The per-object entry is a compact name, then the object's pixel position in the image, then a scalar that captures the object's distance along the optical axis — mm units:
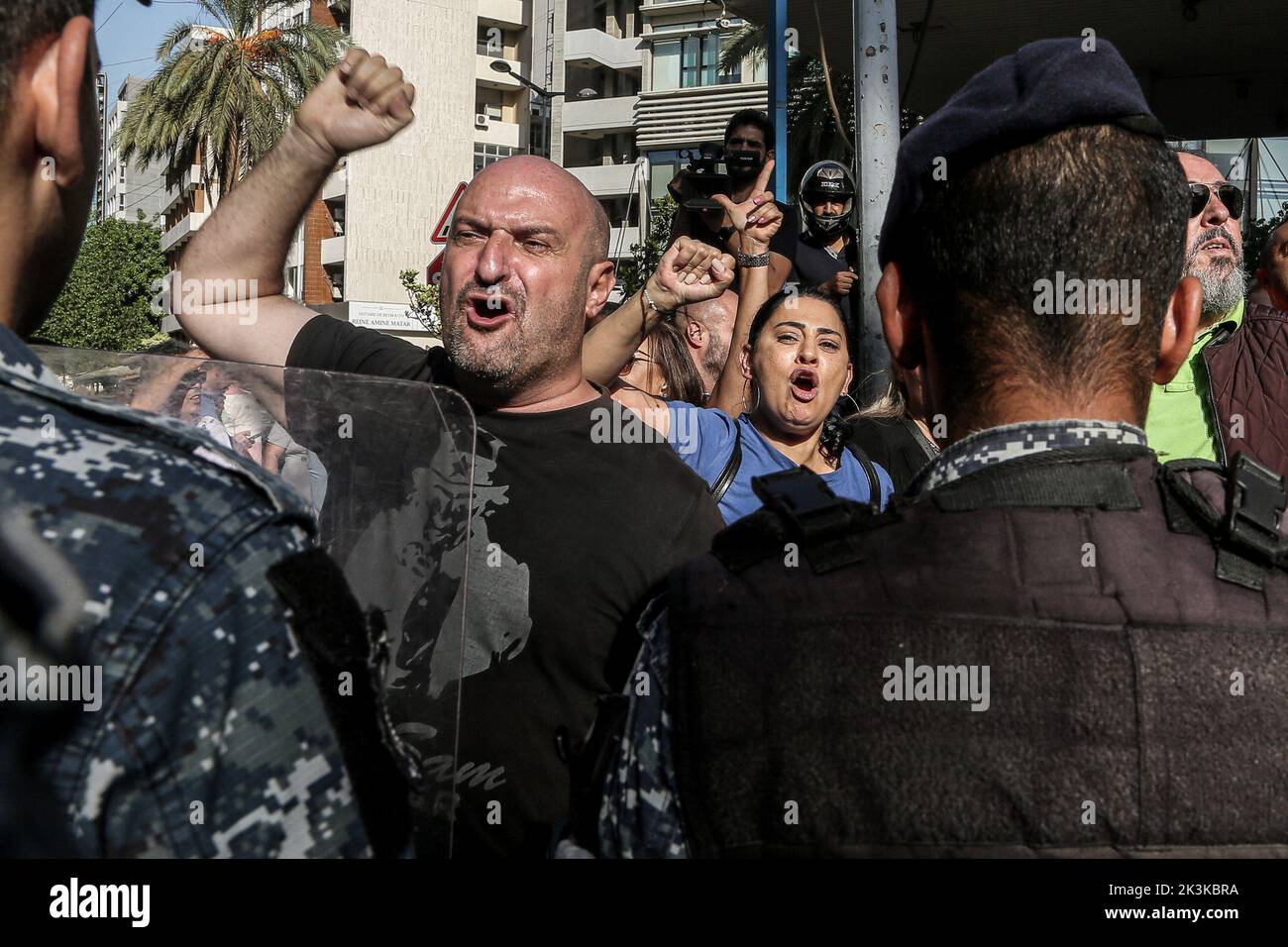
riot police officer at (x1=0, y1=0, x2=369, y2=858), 1021
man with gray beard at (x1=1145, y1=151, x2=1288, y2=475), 3617
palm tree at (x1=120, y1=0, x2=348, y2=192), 33094
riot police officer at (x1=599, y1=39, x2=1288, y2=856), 1397
